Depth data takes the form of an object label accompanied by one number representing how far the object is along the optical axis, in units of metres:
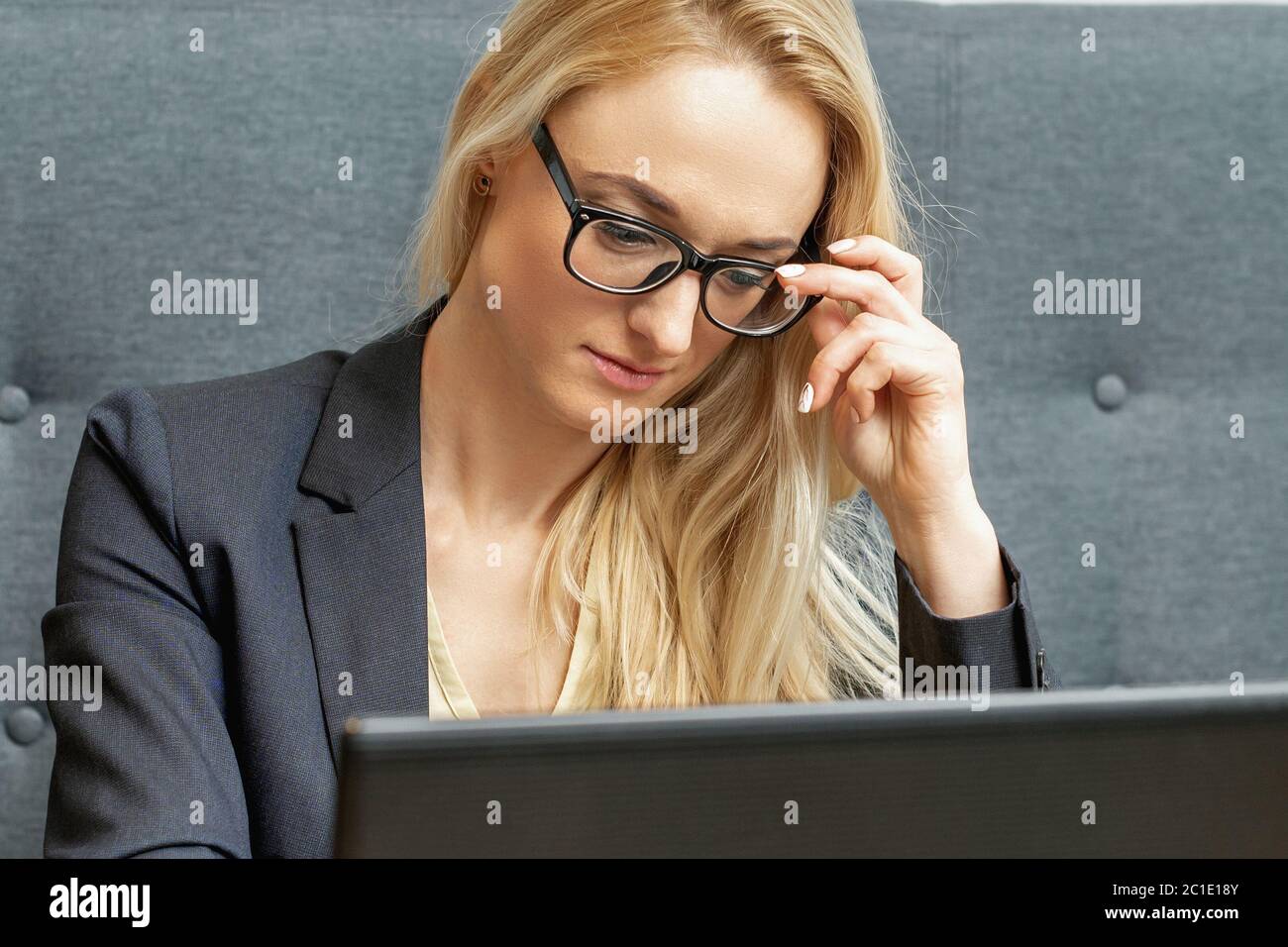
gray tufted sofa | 2.63
